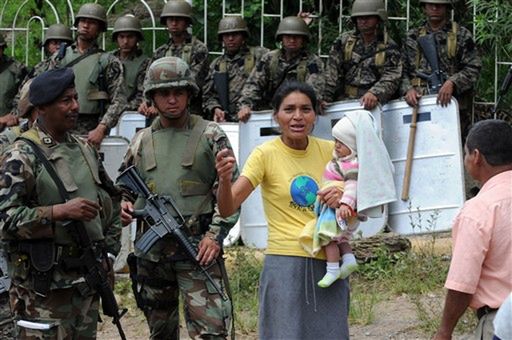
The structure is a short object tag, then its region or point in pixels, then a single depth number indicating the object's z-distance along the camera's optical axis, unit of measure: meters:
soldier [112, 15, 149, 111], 11.56
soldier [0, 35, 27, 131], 12.25
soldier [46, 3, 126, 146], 11.10
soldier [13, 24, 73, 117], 12.16
